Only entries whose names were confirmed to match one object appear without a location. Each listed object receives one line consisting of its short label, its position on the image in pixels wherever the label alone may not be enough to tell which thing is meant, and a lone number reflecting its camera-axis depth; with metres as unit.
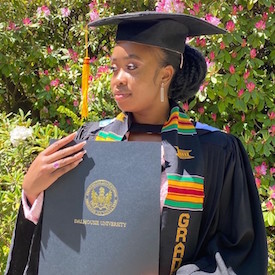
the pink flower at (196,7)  2.96
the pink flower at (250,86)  2.94
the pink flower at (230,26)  2.95
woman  1.37
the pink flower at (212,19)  2.81
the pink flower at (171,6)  2.95
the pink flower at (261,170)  2.89
